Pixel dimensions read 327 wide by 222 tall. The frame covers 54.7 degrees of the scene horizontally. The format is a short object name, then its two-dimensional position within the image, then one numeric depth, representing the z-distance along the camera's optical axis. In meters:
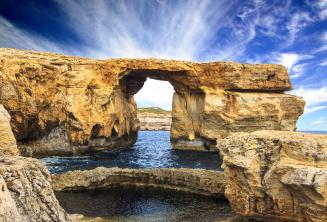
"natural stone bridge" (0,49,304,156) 47.50
